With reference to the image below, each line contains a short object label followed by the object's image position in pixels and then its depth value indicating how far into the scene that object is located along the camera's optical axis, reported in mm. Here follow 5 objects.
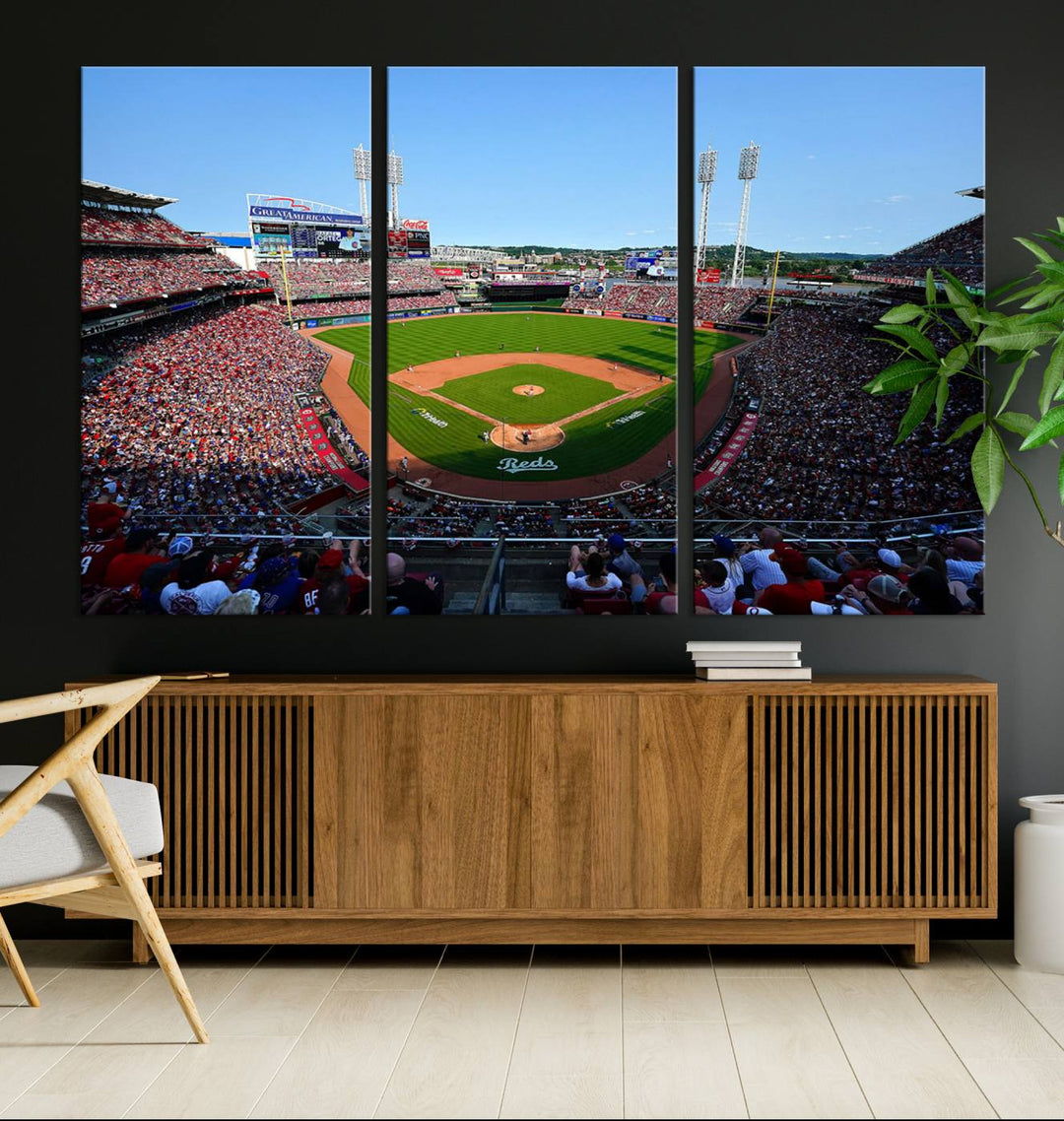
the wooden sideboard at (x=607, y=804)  3178
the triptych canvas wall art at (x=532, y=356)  3555
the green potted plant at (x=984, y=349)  3115
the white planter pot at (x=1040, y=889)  3145
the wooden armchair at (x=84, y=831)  2451
